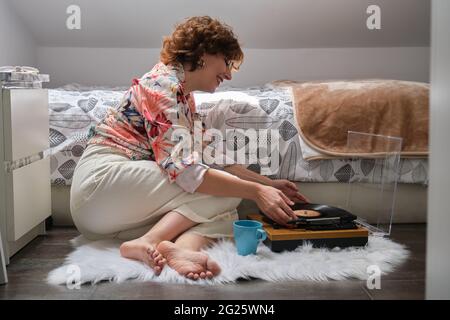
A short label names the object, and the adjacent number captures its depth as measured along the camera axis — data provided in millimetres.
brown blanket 2010
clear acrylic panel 1927
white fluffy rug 1401
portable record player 1621
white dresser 1548
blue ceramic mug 1549
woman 1585
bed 1979
